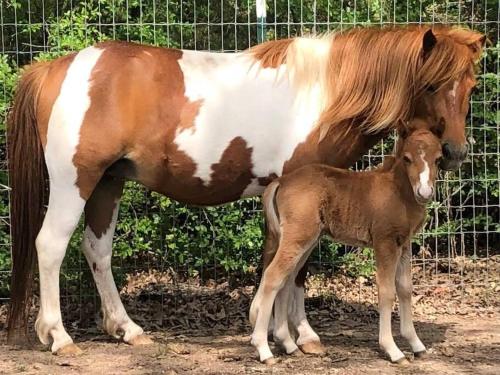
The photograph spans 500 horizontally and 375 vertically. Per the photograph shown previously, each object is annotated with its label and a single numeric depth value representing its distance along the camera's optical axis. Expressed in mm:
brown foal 4730
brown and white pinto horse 5062
